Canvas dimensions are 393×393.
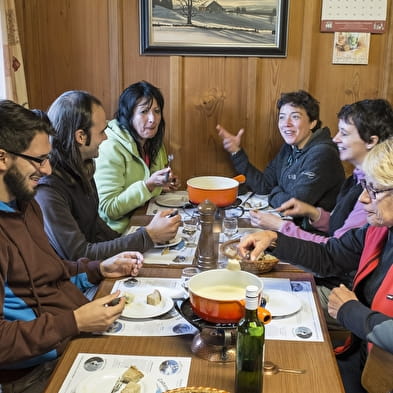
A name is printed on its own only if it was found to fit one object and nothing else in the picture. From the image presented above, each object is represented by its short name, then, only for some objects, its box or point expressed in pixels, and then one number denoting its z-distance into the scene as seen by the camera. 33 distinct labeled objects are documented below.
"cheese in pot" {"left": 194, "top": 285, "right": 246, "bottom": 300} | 1.39
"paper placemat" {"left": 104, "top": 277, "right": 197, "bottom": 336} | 1.39
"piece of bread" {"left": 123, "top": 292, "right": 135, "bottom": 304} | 1.55
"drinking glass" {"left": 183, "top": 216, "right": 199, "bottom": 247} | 2.13
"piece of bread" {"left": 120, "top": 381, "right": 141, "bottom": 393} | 1.12
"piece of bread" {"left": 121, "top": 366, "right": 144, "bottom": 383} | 1.17
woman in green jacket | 2.54
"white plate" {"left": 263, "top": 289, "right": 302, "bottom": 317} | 1.48
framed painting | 3.08
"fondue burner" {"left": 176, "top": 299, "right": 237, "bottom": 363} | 1.26
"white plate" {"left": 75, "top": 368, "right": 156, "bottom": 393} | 1.14
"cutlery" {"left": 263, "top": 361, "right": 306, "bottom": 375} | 1.22
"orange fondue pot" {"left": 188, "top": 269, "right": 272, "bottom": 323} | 1.23
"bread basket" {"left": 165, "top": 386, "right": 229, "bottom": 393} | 1.08
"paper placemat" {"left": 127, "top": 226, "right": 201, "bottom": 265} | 1.88
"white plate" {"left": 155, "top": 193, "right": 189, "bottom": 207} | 2.61
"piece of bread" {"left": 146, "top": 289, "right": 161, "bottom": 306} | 1.52
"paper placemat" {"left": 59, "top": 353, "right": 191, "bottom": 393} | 1.16
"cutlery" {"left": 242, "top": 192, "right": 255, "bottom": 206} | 2.72
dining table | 1.17
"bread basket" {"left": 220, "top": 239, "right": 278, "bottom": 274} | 1.76
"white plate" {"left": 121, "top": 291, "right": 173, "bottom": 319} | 1.46
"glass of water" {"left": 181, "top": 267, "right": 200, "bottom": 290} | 1.67
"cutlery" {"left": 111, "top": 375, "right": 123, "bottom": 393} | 1.14
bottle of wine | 1.11
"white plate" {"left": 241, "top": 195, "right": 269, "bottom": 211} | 2.60
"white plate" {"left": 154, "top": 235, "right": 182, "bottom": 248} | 2.01
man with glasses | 1.35
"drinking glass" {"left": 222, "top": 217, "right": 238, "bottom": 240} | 2.08
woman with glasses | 1.48
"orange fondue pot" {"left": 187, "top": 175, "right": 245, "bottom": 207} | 2.23
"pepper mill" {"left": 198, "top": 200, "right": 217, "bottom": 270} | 1.81
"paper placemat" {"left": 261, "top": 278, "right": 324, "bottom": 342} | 1.37
